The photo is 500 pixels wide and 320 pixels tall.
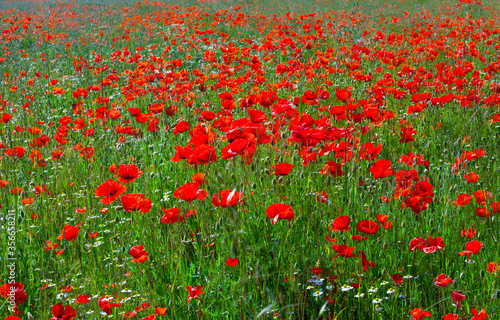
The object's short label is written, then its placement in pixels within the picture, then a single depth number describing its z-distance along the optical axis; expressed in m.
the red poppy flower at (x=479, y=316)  1.16
